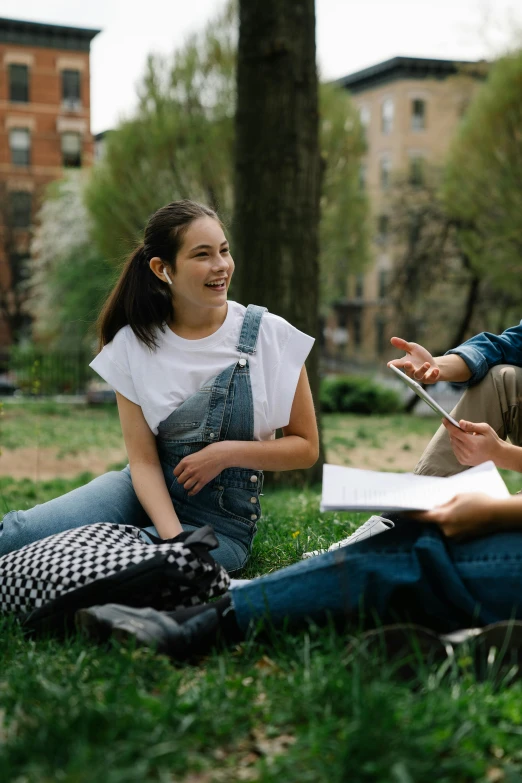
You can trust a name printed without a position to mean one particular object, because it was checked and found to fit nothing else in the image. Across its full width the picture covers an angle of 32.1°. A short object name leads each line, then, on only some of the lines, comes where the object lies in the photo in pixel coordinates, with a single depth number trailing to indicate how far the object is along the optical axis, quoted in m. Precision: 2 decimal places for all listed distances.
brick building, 43.84
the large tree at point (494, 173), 19.53
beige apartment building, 49.03
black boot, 2.36
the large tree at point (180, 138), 22.16
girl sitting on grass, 3.30
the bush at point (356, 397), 21.94
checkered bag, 2.59
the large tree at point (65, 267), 27.58
